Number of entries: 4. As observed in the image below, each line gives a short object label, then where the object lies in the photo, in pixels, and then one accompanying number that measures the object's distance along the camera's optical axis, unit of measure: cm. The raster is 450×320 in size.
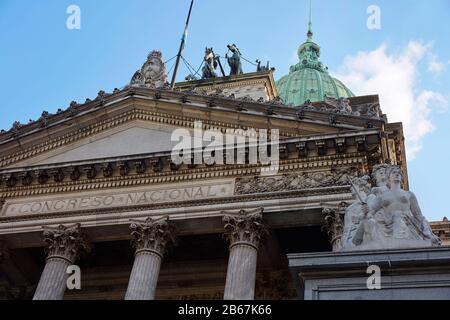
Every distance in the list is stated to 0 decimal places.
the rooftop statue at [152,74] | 2400
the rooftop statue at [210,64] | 3466
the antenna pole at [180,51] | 2735
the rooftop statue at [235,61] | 3469
